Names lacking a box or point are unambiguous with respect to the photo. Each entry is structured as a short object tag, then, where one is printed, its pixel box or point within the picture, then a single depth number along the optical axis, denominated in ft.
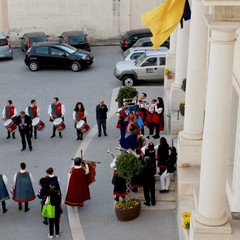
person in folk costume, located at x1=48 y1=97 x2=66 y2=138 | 64.59
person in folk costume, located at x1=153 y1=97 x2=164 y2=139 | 62.75
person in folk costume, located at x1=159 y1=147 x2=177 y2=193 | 49.93
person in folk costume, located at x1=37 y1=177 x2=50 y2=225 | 46.21
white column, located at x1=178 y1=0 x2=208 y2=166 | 47.21
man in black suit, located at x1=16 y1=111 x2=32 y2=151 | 61.21
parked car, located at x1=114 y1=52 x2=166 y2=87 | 83.46
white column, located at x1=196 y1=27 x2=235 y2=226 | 33.14
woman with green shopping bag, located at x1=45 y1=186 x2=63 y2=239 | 44.73
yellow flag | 39.23
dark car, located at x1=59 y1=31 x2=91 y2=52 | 100.83
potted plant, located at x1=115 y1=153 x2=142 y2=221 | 45.96
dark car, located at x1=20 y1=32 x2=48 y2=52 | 101.24
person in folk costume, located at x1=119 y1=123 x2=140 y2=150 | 56.85
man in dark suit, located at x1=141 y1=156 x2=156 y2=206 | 48.01
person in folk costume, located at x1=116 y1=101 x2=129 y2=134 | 62.28
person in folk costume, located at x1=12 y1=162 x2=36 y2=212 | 48.11
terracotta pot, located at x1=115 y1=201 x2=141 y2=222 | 47.61
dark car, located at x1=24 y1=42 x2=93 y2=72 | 92.53
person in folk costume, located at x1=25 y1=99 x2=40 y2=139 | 64.44
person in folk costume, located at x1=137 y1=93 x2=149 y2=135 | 63.33
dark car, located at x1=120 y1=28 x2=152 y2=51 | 101.40
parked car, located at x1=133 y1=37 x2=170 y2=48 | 95.76
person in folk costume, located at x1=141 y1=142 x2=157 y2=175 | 51.03
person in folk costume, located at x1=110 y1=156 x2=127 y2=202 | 48.32
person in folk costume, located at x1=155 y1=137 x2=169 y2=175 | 51.06
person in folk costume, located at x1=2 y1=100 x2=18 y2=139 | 64.13
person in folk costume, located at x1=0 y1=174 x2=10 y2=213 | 48.19
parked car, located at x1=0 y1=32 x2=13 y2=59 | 98.63
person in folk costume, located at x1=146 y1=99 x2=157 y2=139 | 63.05
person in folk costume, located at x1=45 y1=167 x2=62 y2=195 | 46.52
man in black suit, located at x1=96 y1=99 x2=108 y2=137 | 64.54
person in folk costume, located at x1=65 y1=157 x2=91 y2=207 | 48.32
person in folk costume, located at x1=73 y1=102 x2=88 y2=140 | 63.79
